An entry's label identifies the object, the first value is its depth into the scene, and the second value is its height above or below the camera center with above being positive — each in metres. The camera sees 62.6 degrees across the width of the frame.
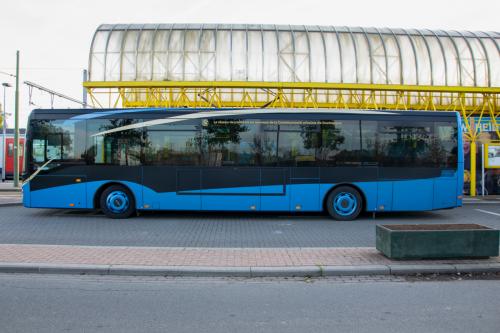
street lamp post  30.34 +0.54
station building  19.45 +4.86
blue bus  11.92 +0.13
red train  30.52 +0.76
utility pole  21.22 +1.62
